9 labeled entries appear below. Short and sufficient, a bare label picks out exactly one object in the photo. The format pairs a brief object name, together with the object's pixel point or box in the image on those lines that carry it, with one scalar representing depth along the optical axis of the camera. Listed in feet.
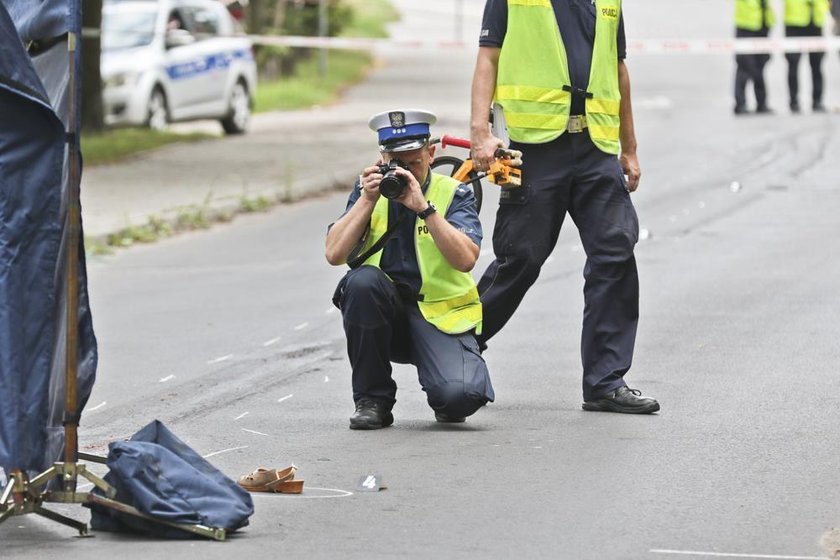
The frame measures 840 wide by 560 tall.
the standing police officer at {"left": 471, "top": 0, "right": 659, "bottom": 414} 51.96
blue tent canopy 36.47
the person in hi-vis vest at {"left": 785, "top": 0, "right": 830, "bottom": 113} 163.84
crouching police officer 48.44
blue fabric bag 37.32
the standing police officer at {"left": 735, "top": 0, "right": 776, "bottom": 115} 151.84
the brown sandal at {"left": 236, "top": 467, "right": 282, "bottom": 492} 42.24
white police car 143.23
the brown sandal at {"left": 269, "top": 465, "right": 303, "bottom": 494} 42.14
